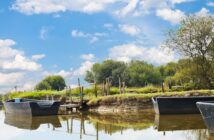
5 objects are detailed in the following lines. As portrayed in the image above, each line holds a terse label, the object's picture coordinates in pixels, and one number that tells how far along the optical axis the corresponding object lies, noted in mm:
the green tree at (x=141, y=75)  99500
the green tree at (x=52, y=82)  104169
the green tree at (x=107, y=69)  104312
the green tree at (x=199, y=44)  44594
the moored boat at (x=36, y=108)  30672
